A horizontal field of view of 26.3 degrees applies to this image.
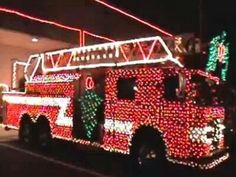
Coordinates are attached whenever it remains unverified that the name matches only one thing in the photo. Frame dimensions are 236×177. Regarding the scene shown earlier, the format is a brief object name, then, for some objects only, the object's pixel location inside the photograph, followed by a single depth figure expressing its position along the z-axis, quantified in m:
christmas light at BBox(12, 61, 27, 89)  16.58
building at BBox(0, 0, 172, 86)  22.47
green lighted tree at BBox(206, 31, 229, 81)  11.47
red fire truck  10.33
